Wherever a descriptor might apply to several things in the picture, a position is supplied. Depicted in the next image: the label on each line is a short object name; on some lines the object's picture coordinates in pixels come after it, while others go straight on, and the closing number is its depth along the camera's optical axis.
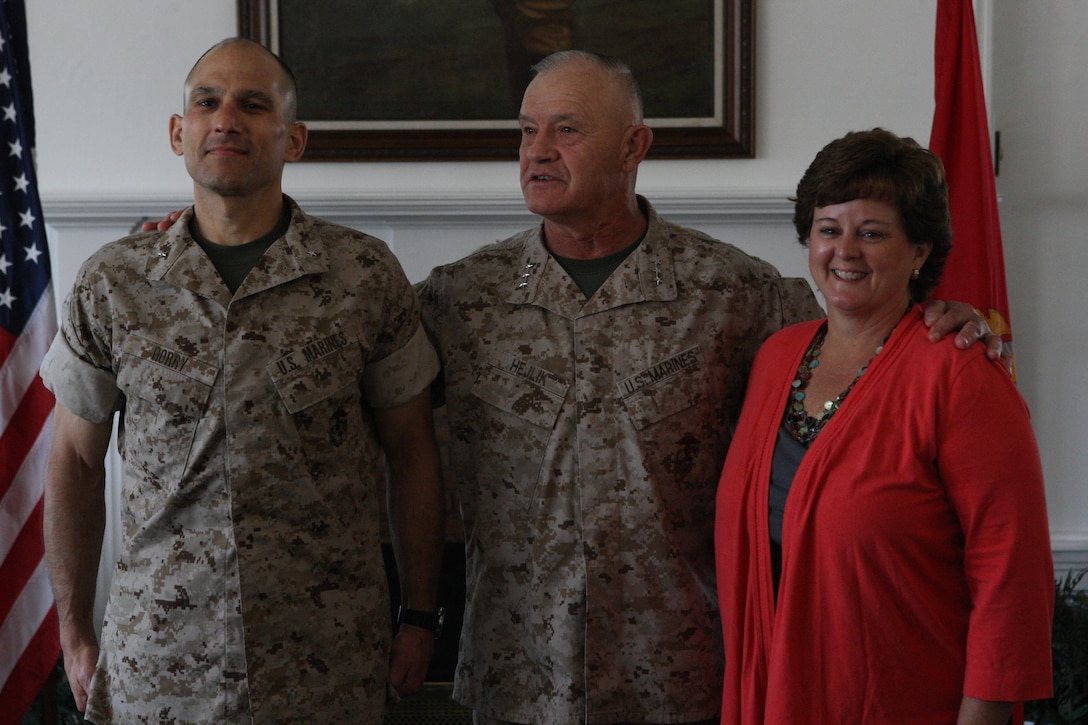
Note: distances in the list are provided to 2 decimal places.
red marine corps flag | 2.78
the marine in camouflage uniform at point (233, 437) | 1.53
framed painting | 3.21
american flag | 2.55
